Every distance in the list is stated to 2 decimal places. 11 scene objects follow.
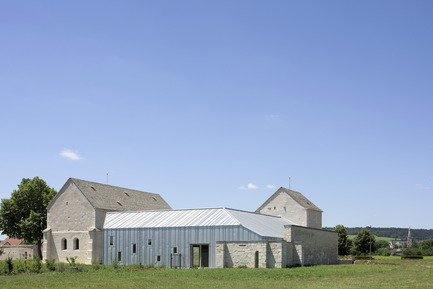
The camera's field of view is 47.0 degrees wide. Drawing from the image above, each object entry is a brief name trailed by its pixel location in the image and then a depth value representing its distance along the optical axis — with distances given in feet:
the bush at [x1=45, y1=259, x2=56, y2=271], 124.47
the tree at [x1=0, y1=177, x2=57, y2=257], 225.35
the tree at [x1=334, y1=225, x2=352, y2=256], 295.48
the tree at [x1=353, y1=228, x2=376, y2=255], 321.73
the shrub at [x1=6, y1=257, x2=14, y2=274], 117.70
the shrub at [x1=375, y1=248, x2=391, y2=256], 365.16
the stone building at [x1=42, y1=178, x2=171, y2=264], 188.85
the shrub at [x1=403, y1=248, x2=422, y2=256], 254.16
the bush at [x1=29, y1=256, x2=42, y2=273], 120.26
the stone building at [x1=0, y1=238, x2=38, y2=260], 234.58
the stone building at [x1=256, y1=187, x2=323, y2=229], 226.79
